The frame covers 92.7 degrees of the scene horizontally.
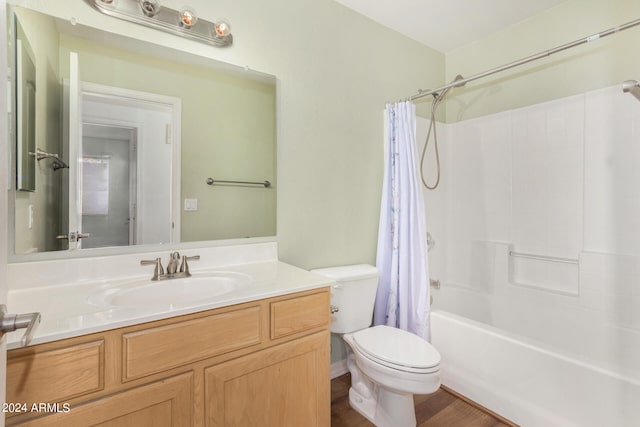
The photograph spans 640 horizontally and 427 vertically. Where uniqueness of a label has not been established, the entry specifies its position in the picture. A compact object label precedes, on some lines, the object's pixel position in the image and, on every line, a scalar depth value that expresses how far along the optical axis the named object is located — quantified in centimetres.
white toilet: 136
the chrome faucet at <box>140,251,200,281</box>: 130
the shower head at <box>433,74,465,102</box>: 226
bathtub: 131
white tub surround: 148
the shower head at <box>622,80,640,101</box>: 120
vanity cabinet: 77
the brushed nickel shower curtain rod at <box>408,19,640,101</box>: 150
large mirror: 117
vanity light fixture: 129
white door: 60
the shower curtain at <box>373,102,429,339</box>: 196
